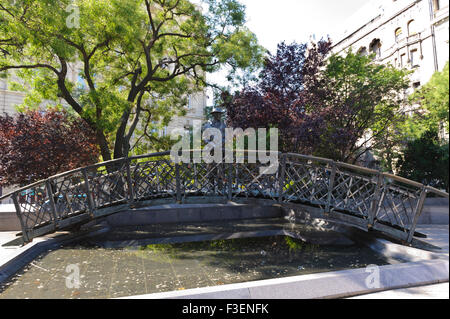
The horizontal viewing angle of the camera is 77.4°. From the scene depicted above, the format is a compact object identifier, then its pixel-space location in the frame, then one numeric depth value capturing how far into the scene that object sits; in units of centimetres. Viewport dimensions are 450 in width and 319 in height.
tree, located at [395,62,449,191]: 982
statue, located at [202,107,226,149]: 881
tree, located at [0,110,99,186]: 920
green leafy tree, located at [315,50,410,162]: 1181
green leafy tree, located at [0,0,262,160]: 837
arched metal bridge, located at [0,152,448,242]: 595
